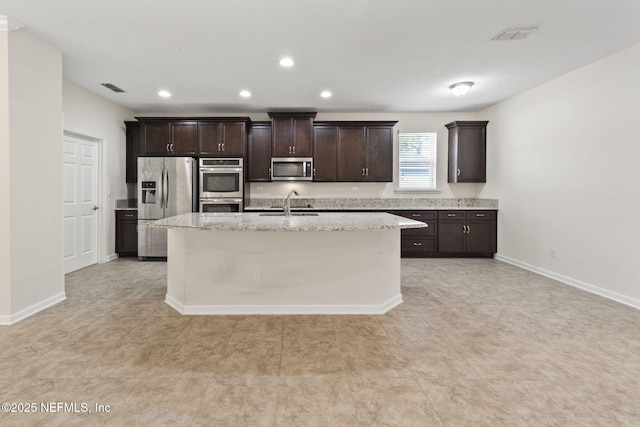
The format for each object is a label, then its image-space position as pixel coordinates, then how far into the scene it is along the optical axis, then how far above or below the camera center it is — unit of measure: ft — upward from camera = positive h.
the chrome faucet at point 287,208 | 11.84 -0.16
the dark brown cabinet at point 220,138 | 18.53 +3.72
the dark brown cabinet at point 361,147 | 19.22 +3.38
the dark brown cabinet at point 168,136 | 18.53 +3.82
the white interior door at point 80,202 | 14.93 +0.05
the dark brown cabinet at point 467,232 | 18.57 -1.52
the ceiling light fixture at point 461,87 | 14.73 +5.30
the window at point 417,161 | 20.27 +2.72
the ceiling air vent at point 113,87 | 14.84 +5.40
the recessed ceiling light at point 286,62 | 12.08 +5.33
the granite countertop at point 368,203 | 19.89 +0.10
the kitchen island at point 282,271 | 9.97 -2.05
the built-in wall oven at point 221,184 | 18.13 +1.10
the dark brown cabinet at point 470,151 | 19.26 +3.18
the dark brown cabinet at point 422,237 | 18.54 -1.82
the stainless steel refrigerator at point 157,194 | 17.74 +0.52
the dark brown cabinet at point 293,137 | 18.92 +3.88
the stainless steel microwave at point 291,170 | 18.94 +1.98
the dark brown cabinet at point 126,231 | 18.06 -1.53
